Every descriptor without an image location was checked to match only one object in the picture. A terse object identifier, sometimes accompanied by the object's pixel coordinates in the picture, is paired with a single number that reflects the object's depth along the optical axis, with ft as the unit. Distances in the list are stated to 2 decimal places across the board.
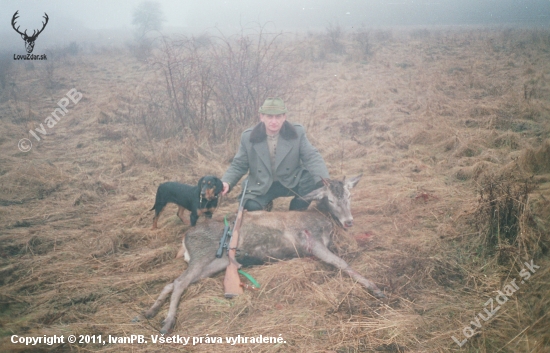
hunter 15.76
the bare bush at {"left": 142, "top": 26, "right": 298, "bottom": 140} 27.71
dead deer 12.53
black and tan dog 14.61
